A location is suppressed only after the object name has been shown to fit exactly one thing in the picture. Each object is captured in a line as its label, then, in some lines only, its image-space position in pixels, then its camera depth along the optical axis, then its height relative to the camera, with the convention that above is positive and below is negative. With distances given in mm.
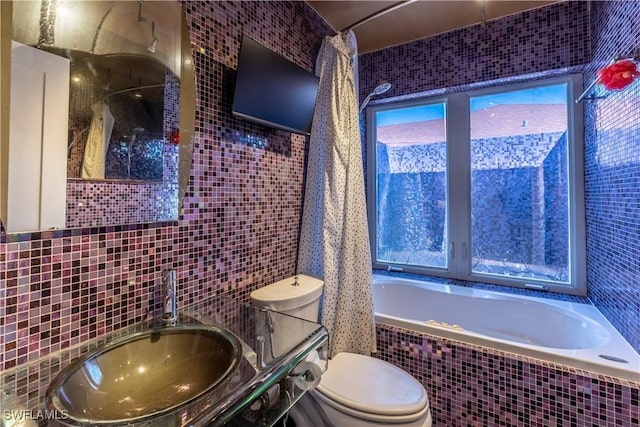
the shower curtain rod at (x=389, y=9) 1780 +1256
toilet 1239 -755
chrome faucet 1084 -276
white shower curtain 1778 +47
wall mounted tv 1396 +664
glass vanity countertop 651 -403
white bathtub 1385 -616
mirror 843 +348
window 2184 +286
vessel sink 755 -439
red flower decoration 1323 +654
